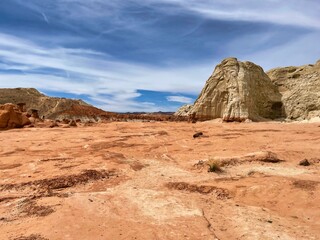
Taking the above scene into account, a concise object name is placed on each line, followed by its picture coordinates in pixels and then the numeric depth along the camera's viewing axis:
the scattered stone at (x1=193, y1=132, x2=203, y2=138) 9.05
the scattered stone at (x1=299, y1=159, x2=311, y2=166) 5.55
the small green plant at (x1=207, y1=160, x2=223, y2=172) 5.43
